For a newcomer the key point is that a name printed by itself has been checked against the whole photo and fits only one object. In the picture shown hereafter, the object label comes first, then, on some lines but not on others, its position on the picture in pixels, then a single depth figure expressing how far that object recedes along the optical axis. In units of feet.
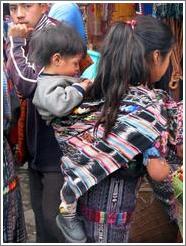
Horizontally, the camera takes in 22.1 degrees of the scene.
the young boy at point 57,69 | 6.73
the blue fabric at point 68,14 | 8.98
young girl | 6.23
